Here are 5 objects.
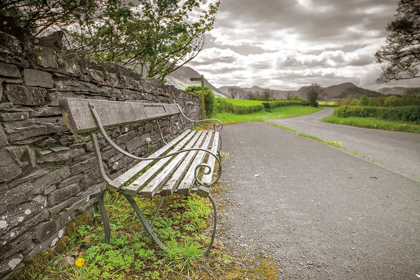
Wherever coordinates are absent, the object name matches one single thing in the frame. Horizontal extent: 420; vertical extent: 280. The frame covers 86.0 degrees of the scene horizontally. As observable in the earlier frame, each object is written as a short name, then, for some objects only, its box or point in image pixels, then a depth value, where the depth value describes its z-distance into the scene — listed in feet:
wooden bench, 5.57
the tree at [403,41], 39.04
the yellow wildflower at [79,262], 5.64
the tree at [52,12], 9.49
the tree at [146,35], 14.12
